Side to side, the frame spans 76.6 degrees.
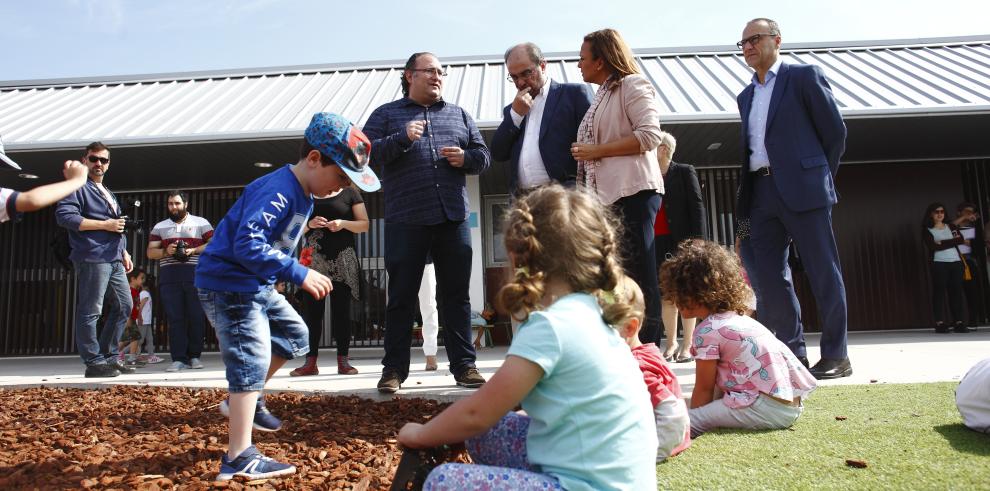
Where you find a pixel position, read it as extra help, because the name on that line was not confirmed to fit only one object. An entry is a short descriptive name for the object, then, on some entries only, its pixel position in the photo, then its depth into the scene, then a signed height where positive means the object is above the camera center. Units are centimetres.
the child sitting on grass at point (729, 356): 275 -28
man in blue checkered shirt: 385 +61
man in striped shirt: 639 +46
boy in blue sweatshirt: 225 +17
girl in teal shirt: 146 -19
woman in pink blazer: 361 +84
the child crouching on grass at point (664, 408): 235 -42
